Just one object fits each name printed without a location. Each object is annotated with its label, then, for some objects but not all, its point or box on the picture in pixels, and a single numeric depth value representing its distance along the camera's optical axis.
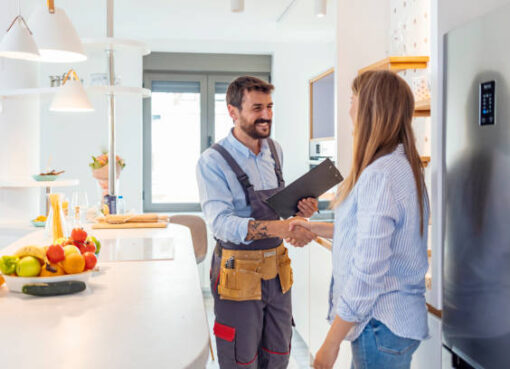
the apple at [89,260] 1.47
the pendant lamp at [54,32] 2.08
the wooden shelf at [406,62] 2.39
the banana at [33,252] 1.43
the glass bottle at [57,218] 1.97
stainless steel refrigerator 1.34
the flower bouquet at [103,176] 3.44
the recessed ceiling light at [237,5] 2.99
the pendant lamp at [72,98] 3.12
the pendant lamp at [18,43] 2.00
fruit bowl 1.40
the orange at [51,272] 1.43
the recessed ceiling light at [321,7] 3.31
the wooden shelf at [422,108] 2.15
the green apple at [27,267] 1.41
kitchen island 0.97
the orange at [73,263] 1.43
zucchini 1.38
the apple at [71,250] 1.44
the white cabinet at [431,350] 1.74
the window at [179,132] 5.57
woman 1.36
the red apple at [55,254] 1.41
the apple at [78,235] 1.61
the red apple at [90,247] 1.62
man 2.15
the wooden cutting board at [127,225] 2.73
